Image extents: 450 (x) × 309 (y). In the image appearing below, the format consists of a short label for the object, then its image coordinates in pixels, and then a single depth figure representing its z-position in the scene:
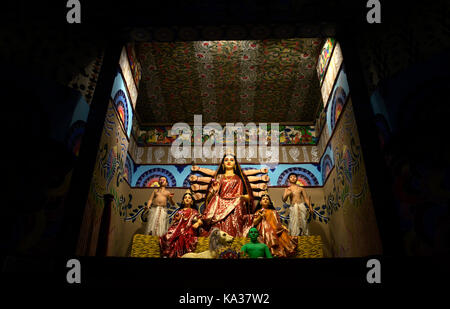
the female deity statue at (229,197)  4.77
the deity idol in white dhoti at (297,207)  5.23
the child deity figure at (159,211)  5.13
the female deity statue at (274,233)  4.32
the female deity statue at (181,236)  4.30
